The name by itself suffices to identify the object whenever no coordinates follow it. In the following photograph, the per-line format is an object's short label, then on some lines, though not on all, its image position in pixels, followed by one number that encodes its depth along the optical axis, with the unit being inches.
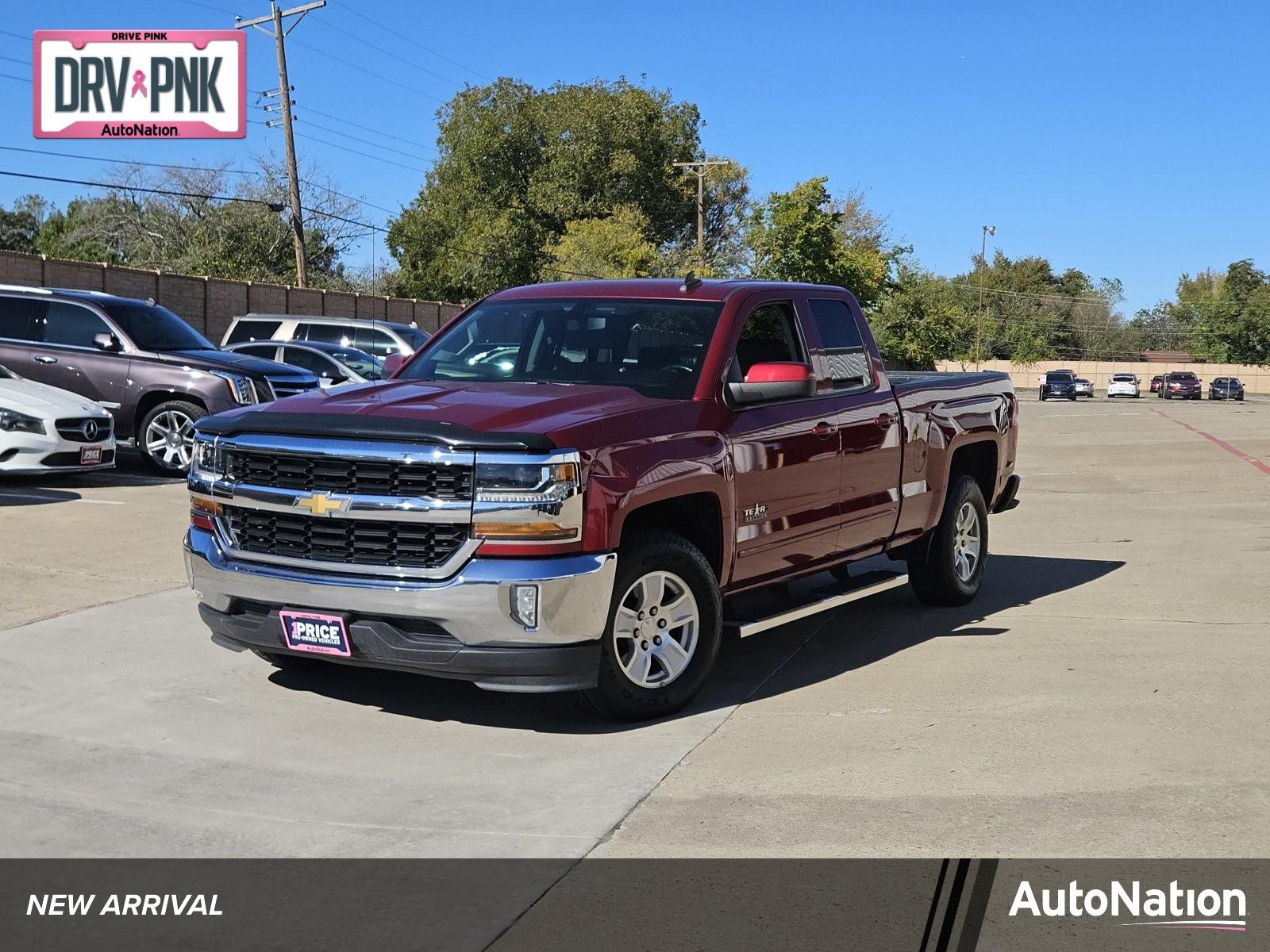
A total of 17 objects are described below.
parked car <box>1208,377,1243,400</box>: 2807.6
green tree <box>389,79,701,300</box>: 2760.8
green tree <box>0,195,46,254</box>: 3467.0
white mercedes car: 531.5
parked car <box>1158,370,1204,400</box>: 2787.9
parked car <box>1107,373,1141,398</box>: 2898.6
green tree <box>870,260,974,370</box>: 2824.8
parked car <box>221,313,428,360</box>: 899.5
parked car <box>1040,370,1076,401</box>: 2637.8
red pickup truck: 227.5
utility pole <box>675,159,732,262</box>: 2124.8
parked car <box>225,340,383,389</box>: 798.5
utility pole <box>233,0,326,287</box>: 1445.6
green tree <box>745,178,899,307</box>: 2118.6
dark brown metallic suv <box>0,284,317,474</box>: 609.6
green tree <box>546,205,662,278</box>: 2432.3
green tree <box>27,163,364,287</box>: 2447.1
